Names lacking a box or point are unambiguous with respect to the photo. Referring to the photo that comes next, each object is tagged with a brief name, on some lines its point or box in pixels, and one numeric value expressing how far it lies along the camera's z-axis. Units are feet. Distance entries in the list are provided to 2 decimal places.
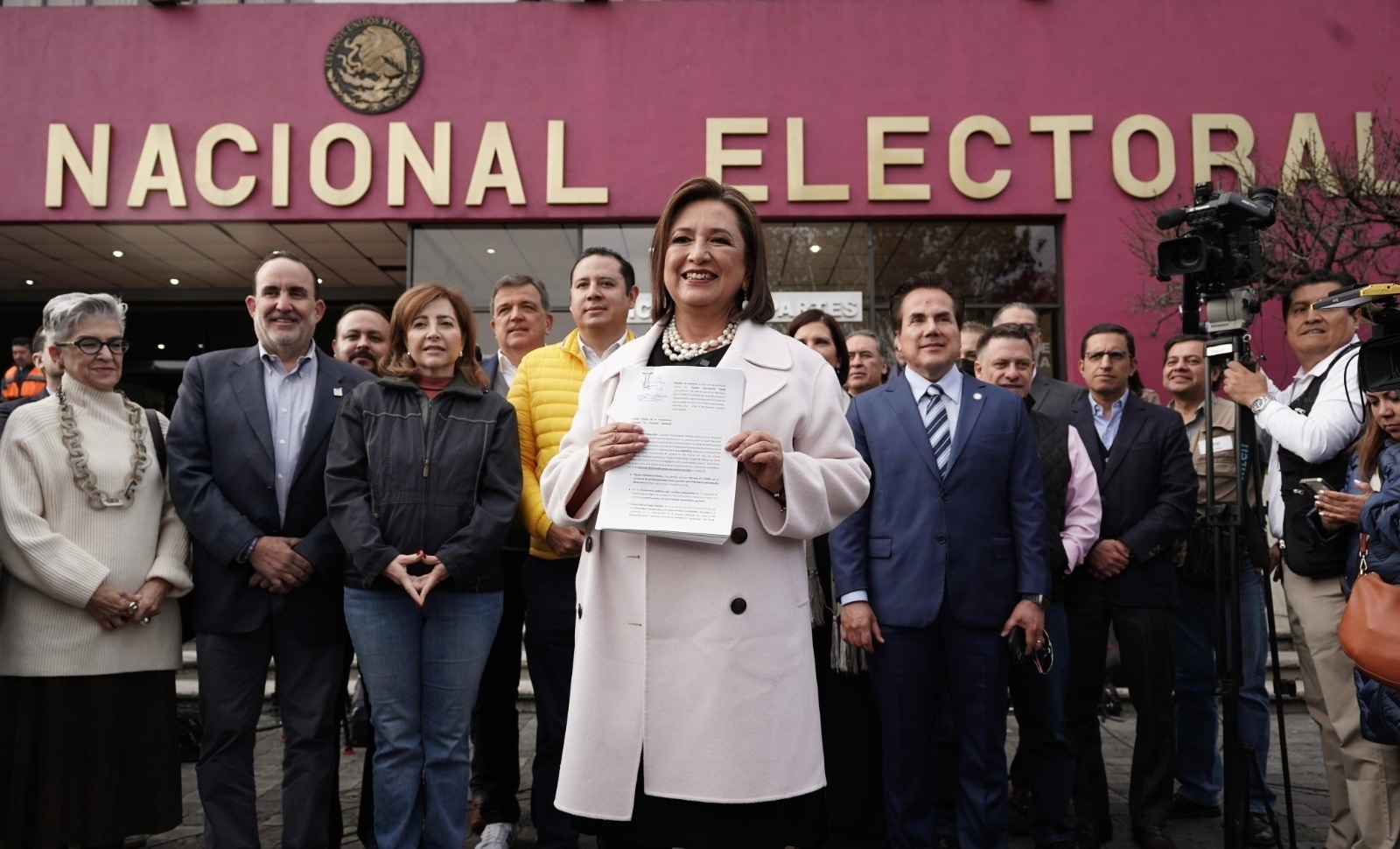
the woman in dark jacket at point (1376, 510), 9.66
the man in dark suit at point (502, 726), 12.91
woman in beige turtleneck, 10.67
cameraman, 10.96
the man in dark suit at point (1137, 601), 12.87
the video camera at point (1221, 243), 12.34
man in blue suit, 10.72
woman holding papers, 6.42
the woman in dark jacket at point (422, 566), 10.33
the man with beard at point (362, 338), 15.33
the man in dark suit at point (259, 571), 10.77
